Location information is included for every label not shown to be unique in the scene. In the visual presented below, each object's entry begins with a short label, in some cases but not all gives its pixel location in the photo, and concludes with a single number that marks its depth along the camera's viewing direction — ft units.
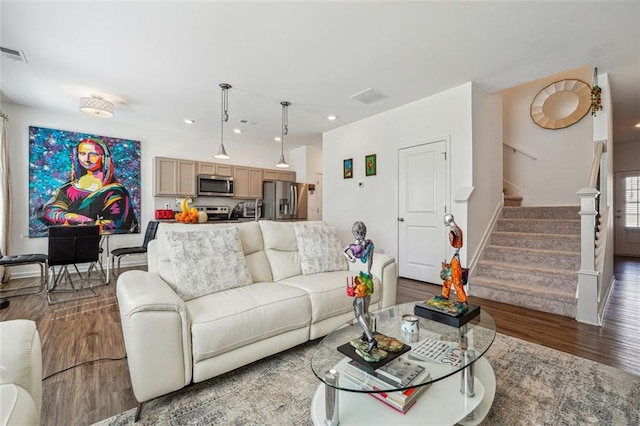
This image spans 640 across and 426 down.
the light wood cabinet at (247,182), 20.49
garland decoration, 10.73
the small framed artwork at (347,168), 16.64
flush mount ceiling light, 11.94
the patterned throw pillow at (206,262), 6.33
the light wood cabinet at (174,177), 17.22
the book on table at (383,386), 3.61
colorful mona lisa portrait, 14.38
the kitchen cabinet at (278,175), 21.88
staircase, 9.55
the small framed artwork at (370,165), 15.35
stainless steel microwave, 18.72
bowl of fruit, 10.00
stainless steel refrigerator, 20.74
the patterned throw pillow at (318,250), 8.52
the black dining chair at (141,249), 13.51
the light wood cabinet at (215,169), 18.86
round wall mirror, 14.10
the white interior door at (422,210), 12.71
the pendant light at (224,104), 11.80
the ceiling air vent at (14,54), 8.98
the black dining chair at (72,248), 10.93
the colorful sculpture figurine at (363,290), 4.21
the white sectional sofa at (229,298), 4.58
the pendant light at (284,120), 13.75
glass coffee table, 3.69
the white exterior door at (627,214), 20.50
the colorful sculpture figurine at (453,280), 5.27
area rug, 4.53
